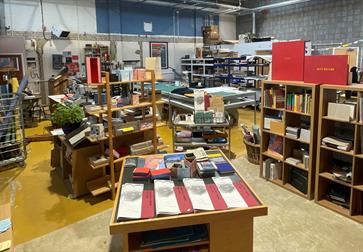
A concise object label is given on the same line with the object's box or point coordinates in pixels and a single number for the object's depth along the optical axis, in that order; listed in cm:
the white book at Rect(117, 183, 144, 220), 184
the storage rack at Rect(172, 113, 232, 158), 449
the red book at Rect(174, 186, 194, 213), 189
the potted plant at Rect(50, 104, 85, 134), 377
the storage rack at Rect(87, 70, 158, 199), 363
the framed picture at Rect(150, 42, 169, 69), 1120
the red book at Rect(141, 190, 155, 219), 184
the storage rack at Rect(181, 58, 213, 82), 1071
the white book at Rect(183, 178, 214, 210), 192
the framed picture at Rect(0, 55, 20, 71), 783
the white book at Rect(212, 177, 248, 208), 195
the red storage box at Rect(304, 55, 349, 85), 324
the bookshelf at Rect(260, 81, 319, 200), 358
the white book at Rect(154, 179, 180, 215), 186
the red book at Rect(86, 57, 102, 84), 356
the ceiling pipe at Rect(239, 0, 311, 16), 1011
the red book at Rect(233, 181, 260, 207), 196
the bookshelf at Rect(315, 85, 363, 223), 315
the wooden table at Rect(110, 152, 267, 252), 178
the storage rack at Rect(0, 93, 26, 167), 494
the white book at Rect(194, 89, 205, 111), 460
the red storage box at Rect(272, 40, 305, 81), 368
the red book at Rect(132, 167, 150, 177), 232
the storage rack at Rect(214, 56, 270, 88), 897
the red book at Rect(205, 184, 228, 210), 192
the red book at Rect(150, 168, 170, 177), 233
